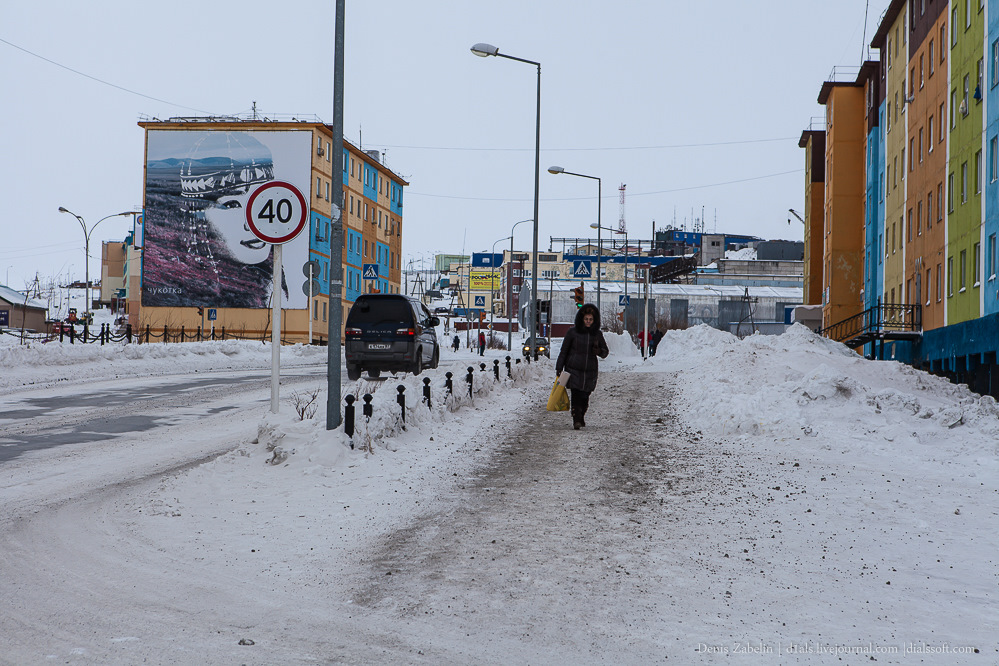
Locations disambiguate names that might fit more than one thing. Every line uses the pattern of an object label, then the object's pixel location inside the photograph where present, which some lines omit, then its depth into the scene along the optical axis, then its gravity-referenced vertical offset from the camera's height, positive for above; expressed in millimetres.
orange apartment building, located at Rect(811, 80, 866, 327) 57688 +9206
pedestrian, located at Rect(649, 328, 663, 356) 52403 +186
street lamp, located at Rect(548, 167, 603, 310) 48300 +8295
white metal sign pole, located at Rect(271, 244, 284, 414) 12008 +32
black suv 22875 +114
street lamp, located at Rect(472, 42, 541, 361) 32250 +5336
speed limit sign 11531 +1520
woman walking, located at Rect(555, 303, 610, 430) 14047 -232
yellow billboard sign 165500 +10940
